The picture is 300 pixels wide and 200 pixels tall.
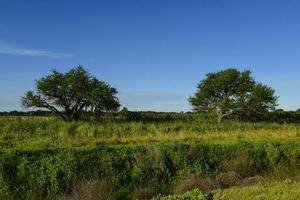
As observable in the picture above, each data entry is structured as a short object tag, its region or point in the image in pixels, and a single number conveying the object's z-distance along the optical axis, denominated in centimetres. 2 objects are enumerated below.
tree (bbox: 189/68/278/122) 5397
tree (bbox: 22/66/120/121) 4653
